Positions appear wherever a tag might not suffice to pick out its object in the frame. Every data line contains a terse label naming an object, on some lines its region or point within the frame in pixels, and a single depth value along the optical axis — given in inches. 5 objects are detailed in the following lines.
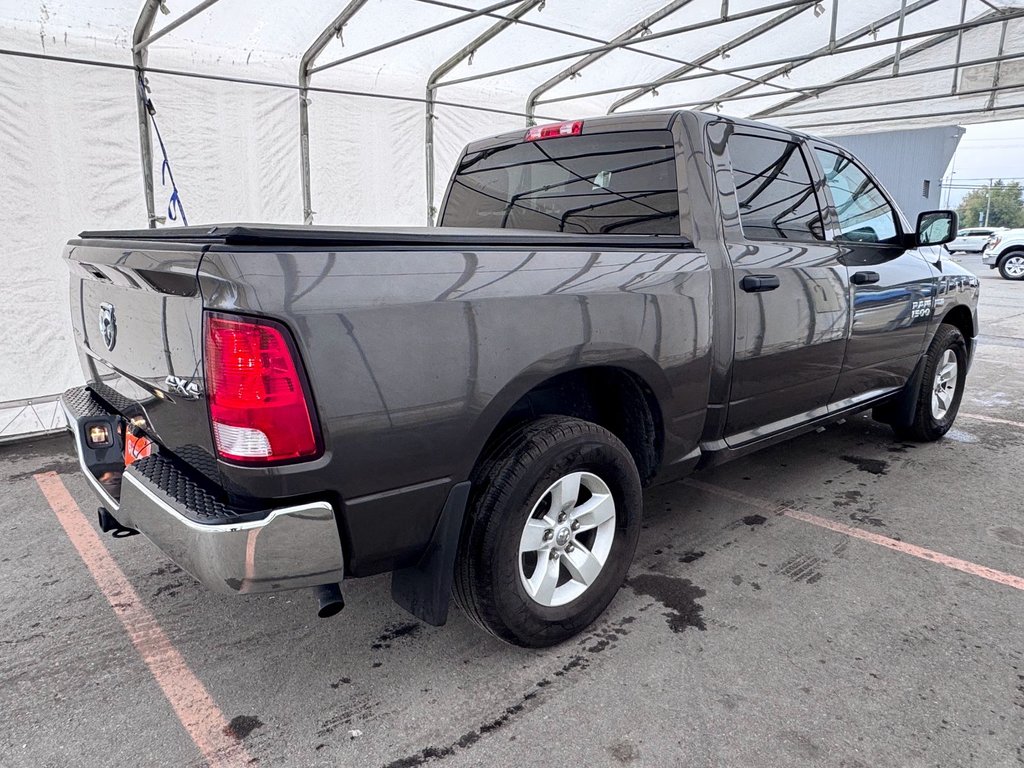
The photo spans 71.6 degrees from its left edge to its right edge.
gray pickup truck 68.4
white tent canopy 207.2
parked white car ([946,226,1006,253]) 1245.1
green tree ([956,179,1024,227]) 3612.2
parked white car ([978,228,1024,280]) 692.1
